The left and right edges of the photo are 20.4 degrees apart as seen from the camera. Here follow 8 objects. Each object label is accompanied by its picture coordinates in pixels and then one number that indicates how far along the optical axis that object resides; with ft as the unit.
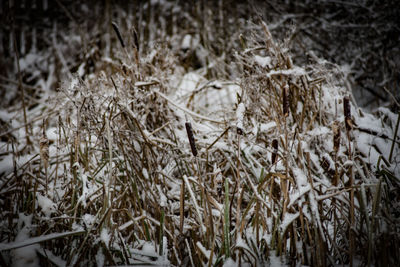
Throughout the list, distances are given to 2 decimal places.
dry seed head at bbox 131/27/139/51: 18.42
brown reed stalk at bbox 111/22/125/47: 18.22
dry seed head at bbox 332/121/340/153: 16.64
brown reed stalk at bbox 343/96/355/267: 16.49
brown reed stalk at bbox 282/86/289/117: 16.77
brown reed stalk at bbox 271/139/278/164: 16.65
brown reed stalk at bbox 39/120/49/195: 17.28
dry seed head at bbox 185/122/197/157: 16.68
